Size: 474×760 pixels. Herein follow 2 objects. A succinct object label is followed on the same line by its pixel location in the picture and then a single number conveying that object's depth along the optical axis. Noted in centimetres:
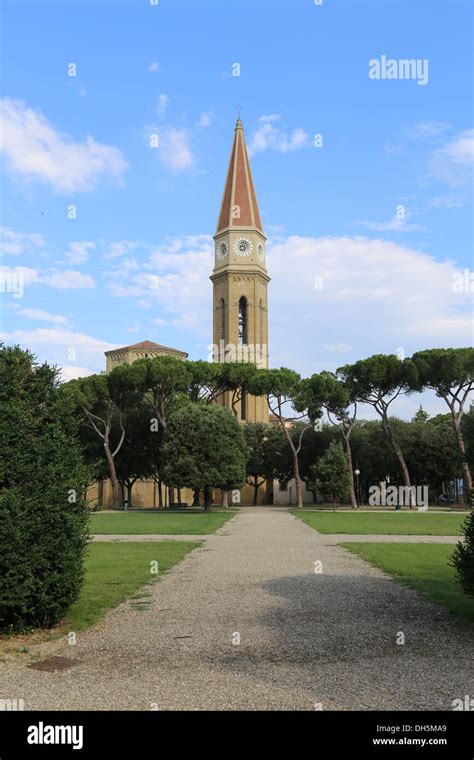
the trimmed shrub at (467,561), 750
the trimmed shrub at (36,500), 704
